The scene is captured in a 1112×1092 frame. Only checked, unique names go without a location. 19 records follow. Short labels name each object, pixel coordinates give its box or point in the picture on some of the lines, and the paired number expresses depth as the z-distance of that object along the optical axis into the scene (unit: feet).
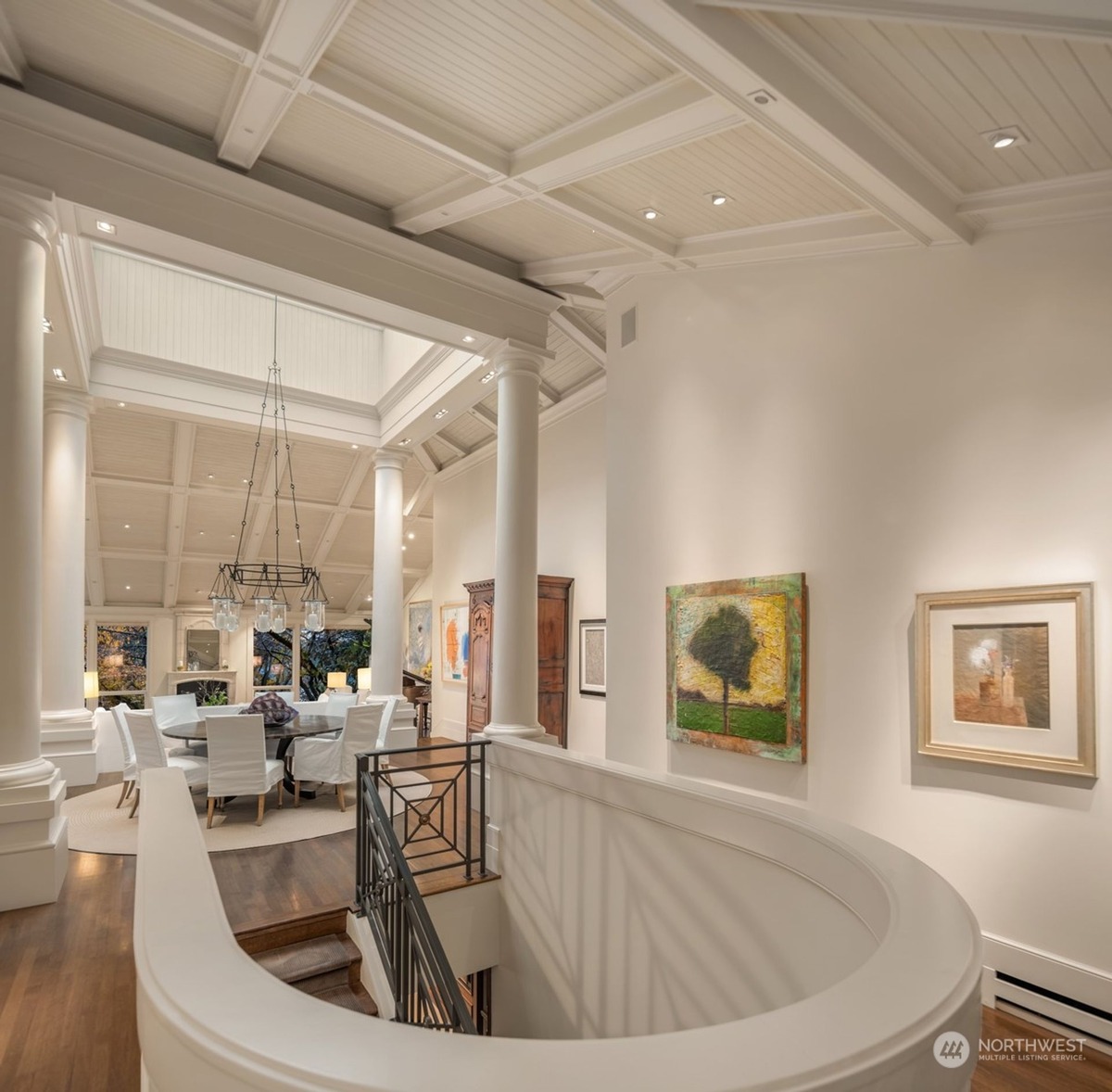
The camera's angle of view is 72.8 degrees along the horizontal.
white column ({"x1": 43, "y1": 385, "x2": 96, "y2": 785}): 21.43
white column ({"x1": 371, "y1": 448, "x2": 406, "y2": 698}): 29.76
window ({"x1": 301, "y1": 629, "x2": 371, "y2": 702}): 54.54
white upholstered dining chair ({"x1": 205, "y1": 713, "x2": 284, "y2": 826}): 19.30
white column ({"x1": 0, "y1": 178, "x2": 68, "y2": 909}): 12.31
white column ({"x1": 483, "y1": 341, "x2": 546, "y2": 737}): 17.93
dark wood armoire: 26.78
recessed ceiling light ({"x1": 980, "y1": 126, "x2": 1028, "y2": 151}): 9.93
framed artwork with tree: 14.52
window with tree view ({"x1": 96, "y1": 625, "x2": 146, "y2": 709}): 46.62
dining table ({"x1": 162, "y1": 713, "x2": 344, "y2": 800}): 21.69
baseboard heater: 10.27
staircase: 13.30
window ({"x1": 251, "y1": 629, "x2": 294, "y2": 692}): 51.44
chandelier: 23.50
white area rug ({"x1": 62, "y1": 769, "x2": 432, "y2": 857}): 17.97
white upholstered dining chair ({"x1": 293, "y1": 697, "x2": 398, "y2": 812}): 21.79
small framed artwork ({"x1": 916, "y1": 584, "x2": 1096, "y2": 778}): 10.64
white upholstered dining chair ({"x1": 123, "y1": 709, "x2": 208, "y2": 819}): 19.88
